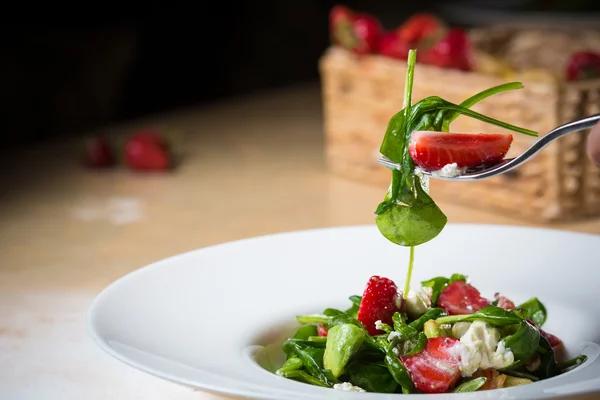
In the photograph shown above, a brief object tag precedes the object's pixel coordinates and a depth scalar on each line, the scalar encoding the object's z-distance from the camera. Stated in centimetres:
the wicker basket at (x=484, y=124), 83
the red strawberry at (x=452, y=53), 93
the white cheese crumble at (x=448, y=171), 59
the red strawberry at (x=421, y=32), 100
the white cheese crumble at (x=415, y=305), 62
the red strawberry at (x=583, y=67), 89
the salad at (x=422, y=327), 58
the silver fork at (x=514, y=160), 57
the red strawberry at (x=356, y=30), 97
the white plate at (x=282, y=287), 59
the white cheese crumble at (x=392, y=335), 60
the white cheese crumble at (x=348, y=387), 57
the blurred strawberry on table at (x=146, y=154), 102
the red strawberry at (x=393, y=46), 96
